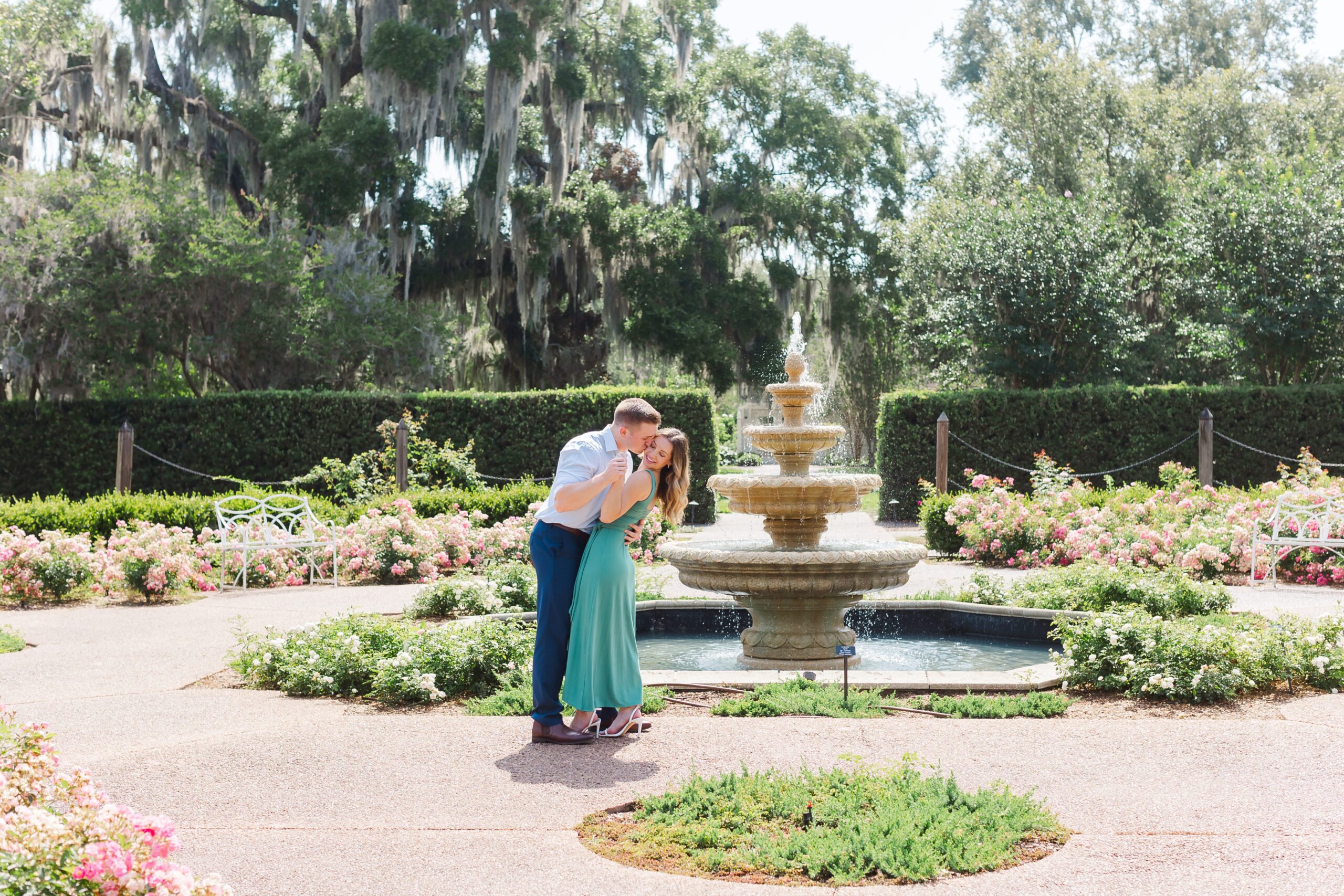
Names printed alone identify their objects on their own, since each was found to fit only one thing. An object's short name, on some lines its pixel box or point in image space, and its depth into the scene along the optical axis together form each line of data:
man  4.64
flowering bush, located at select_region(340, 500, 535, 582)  11.03
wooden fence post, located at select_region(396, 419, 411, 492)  14.48
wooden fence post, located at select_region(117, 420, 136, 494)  14.08
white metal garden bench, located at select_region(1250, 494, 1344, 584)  10.16
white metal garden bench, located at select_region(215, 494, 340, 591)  10.75
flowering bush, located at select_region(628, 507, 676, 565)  11.49
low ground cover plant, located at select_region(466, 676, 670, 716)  5.41
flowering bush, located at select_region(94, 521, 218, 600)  9.89
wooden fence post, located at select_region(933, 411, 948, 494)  15.27
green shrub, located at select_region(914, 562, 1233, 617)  7.68
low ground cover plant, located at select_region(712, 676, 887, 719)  5.31
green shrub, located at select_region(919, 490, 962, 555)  13.05
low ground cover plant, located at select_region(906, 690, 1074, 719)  5.38
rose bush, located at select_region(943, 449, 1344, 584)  10.35
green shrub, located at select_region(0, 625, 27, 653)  7.48
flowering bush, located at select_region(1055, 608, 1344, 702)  5.65
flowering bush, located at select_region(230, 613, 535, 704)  5.78
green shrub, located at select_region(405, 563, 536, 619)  8.39
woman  4.75
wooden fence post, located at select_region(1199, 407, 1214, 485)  14.66
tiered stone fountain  6.99
